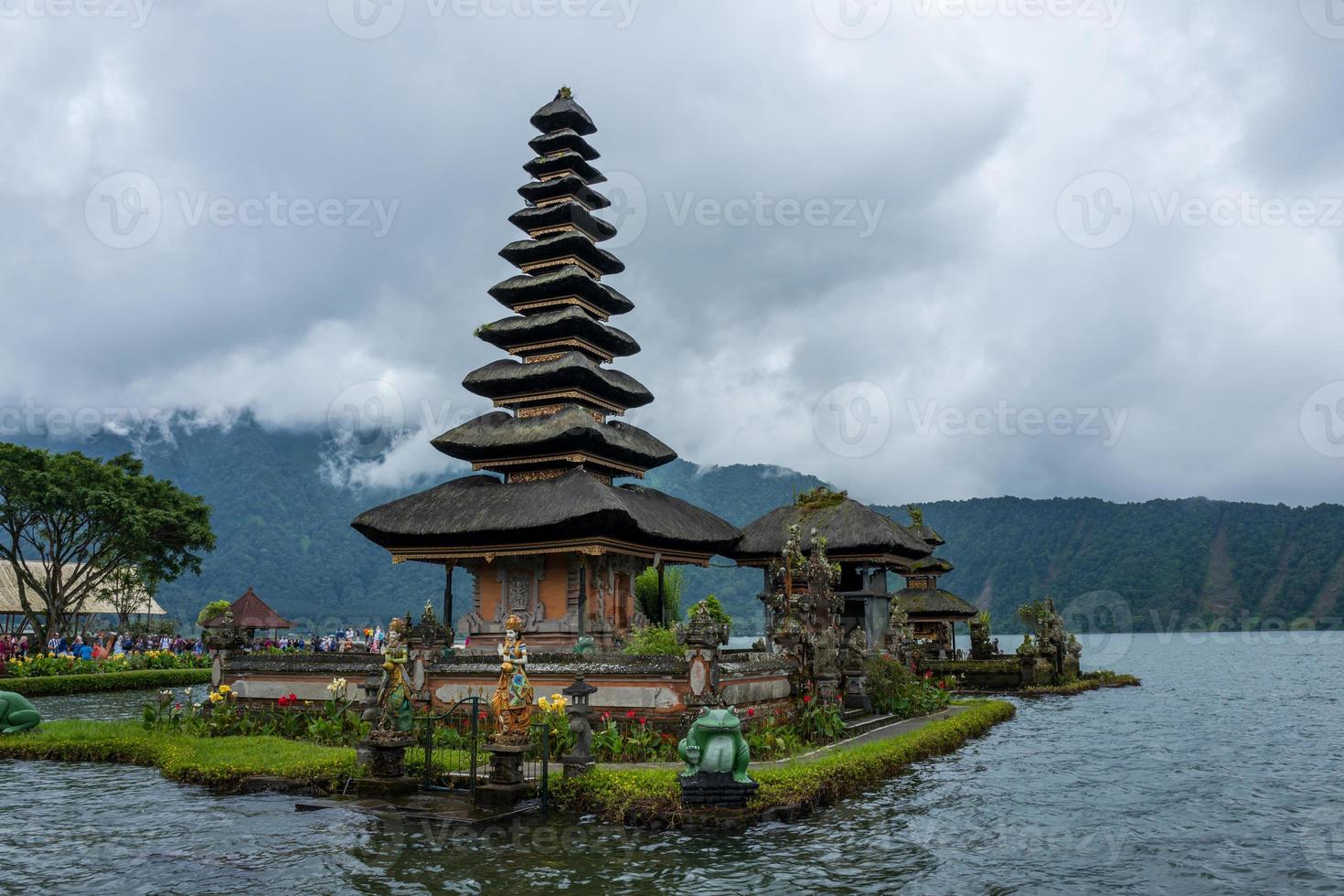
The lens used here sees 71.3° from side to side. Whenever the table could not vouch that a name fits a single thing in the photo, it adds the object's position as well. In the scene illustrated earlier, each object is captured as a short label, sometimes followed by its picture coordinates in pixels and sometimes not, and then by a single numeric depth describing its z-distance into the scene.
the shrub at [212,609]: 46.48
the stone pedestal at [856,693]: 26.19
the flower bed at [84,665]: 37.34
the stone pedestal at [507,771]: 14.61
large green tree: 42.25
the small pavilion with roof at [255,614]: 52.31
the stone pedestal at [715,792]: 14.16
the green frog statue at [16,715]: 21.70
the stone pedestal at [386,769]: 15.46
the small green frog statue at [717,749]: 14.35
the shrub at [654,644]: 23.78
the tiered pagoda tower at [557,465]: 27.23
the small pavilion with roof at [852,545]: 33.56
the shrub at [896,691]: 26.94
